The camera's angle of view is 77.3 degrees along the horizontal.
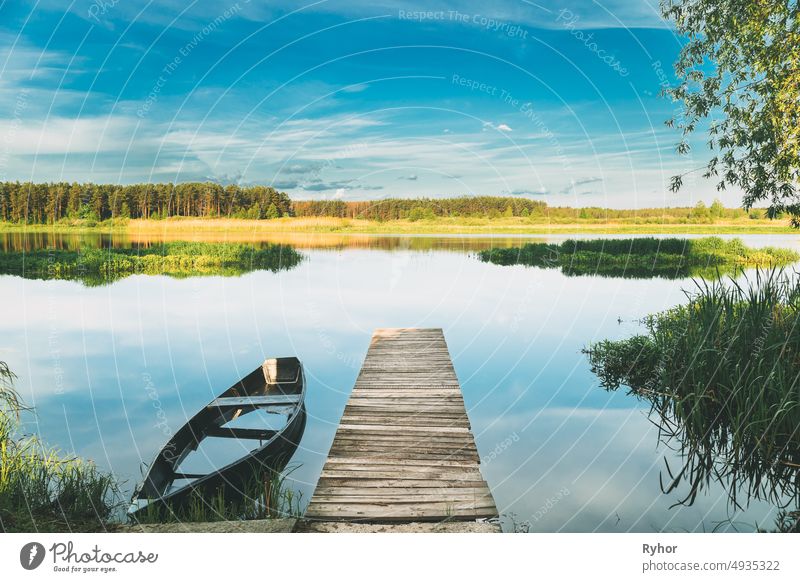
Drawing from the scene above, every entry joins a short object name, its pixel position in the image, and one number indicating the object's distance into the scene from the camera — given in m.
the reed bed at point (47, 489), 3.55
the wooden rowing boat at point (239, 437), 3.88
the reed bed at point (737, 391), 4.55
